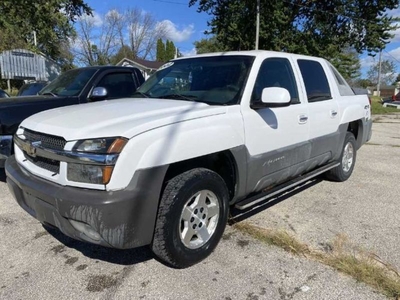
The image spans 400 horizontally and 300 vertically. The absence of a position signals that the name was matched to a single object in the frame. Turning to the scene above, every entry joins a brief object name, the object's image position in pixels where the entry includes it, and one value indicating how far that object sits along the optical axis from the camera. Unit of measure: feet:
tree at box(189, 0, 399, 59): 68.49
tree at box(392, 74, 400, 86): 280.72
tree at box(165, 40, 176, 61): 194.82
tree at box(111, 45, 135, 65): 174.78
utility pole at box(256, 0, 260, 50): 61.72
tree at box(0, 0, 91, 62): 58.75
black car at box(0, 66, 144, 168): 15.69
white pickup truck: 8.25
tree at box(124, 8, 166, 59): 186.70
